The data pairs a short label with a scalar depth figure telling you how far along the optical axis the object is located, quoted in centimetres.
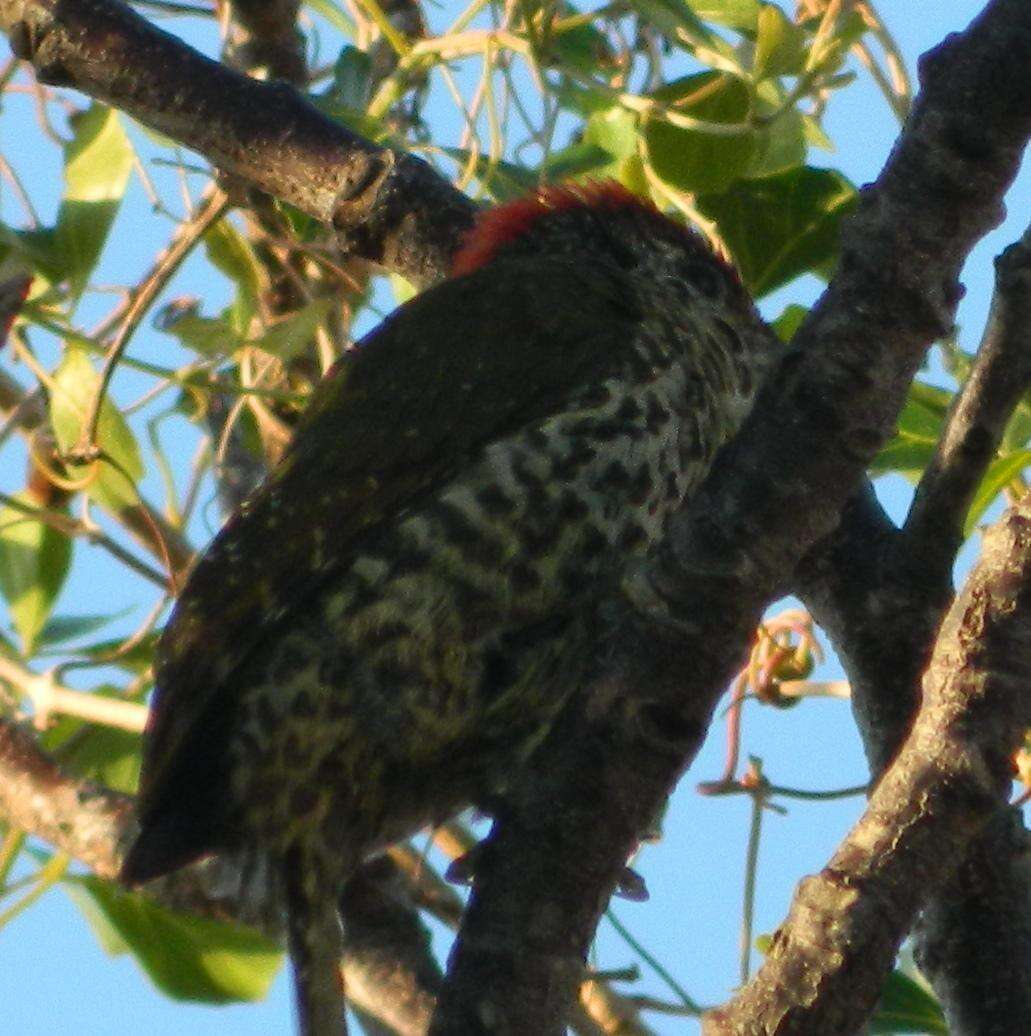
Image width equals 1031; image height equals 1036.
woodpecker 510
